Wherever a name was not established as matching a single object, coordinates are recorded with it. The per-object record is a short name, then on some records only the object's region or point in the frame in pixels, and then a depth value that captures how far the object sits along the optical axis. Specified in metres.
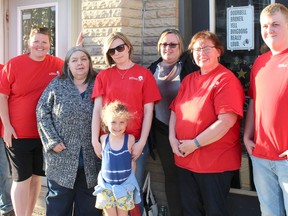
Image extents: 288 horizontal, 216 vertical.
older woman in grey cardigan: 3.50
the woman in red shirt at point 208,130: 2.98
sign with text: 3.75
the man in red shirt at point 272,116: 2.74
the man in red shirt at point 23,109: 3.86
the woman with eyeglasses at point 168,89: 3.52
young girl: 3.17
